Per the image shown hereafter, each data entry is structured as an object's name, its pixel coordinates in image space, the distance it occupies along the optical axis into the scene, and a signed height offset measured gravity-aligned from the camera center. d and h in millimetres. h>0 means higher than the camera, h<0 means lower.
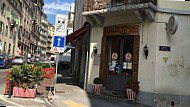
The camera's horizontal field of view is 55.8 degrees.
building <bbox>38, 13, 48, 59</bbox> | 84075 +11991
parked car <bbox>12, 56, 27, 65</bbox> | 24994 -31
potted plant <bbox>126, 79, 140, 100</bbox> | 8219 -1219
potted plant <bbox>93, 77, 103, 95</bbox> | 9336 -1270
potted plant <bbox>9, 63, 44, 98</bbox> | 7582 -826
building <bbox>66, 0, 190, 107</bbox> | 7984 +703
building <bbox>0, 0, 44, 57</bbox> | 33466 +8261
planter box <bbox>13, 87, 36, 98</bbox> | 7559 -1377
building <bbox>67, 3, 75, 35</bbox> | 34838 +7678
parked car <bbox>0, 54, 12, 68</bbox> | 20672 -180
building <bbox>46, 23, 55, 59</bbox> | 99094 +11951
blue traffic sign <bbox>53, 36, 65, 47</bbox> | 8883 +968
